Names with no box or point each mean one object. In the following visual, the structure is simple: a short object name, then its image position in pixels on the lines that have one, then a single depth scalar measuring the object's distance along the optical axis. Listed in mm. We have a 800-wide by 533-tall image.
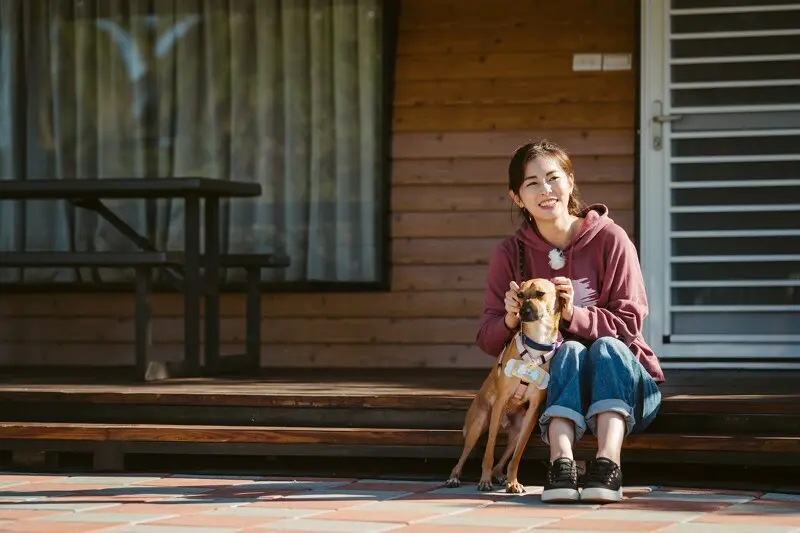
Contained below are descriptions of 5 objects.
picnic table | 11015
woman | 7797
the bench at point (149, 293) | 10978
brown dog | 7900
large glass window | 13545
